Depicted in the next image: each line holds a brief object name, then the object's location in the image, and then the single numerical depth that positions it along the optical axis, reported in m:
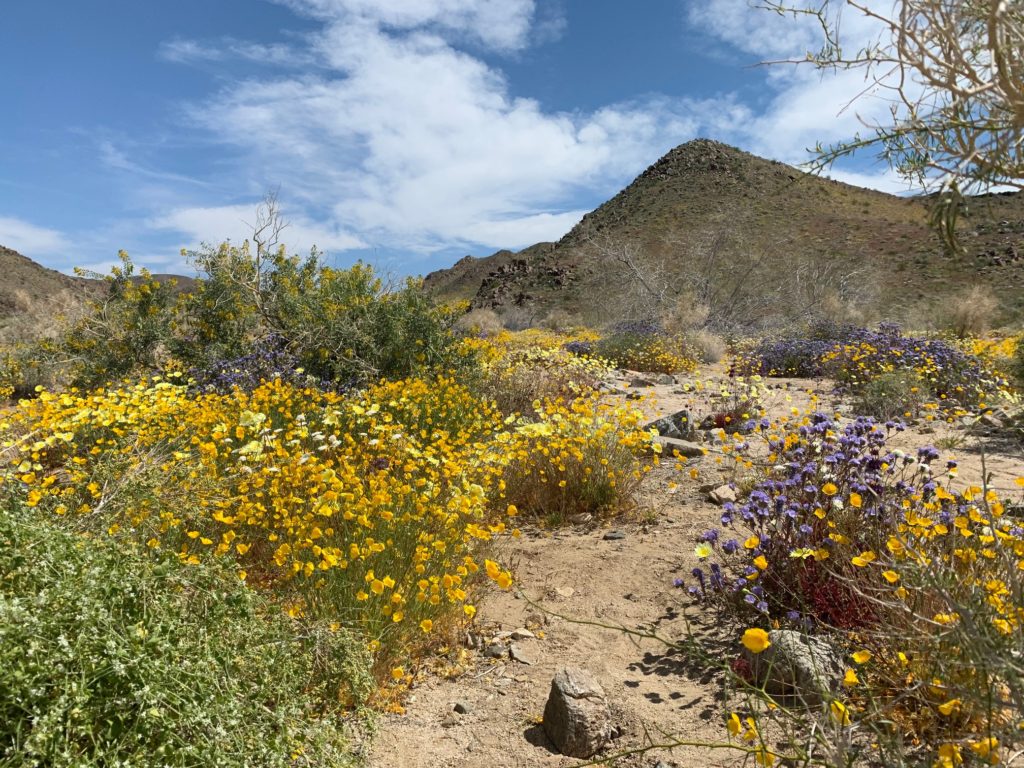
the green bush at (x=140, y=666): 1.47
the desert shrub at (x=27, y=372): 10.92
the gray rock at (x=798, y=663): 2.22
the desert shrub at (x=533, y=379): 7.55
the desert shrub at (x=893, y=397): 7.28
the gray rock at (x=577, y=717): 2.24
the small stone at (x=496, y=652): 3.00
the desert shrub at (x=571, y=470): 4.70
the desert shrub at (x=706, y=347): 14.45
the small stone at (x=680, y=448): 5.79
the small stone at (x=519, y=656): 2.92
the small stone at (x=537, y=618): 3.26
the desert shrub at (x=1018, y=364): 8.05
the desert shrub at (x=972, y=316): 15.23
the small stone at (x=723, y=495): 4.57
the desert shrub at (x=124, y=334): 9.30
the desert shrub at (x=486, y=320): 21.68
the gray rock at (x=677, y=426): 6.41
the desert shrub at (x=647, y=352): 12.88
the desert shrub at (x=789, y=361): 11.56
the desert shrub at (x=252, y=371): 7.34
